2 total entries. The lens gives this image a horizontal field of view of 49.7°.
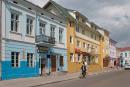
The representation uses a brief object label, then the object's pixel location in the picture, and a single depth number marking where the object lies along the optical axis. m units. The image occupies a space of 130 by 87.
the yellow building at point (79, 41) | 19.87
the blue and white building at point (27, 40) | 12.28
